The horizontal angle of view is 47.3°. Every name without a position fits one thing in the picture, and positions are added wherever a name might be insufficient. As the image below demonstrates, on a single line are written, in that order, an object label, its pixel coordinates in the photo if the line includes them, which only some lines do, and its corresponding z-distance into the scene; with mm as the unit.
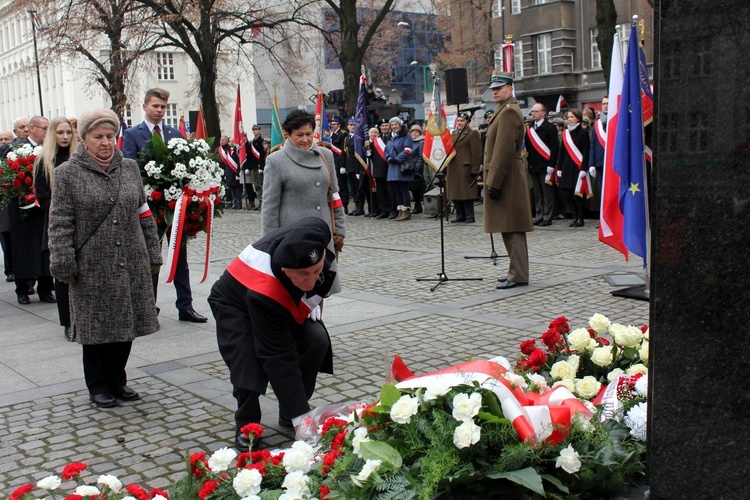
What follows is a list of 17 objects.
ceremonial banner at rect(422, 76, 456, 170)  11375
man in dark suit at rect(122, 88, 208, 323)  7523
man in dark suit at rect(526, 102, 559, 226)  15000
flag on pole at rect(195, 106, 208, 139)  13109
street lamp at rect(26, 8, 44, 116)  30347
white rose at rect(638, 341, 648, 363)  4215
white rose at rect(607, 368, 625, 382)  4102
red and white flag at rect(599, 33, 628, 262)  6781
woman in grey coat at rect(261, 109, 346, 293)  6223
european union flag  6504
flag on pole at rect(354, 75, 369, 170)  18344
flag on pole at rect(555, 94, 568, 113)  19306
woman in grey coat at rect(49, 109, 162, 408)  5293
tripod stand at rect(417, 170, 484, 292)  9484
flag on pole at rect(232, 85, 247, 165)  21141
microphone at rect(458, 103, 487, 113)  15616
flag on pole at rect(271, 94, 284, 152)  10142
